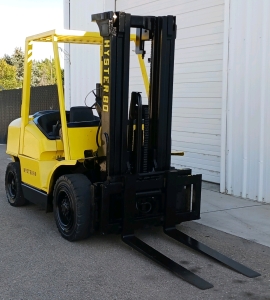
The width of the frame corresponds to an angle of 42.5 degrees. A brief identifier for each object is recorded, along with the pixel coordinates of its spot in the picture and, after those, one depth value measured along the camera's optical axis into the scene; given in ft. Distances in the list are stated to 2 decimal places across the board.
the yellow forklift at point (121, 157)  13.12
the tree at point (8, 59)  115.61
